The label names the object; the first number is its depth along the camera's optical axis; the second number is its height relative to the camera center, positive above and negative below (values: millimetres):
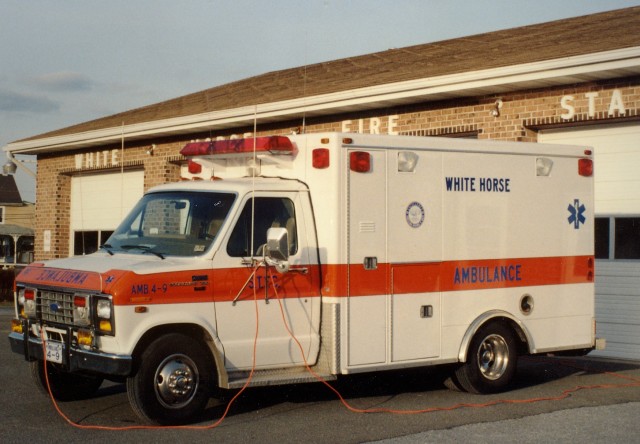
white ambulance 8148 -435
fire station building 12797 +1864
